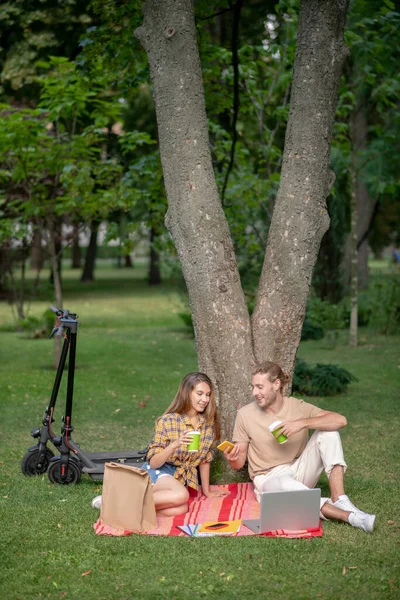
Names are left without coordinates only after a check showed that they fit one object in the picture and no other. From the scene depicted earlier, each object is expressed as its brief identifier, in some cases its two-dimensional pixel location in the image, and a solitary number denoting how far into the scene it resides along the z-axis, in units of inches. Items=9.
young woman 233.1
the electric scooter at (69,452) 259.1
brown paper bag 217.2
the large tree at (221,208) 259.9
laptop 210.4
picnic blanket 215.2
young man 227.8
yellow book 216.2
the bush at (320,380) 430.3
